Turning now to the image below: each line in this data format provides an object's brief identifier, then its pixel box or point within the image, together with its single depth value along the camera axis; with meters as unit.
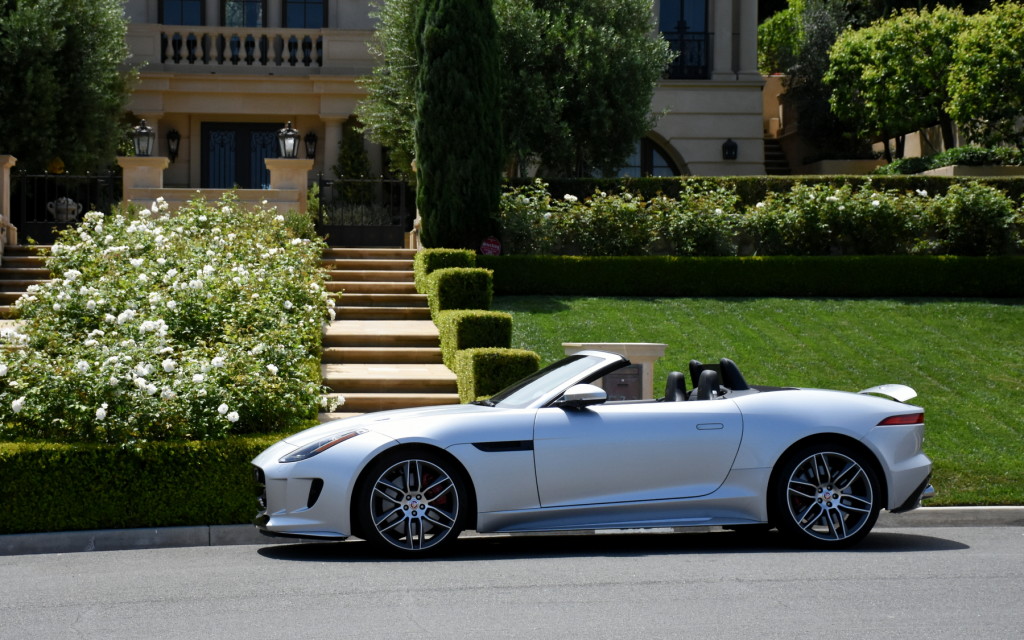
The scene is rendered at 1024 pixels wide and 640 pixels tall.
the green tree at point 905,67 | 27.56
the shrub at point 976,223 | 19.59
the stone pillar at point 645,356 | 12.33
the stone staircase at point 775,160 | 32.47
